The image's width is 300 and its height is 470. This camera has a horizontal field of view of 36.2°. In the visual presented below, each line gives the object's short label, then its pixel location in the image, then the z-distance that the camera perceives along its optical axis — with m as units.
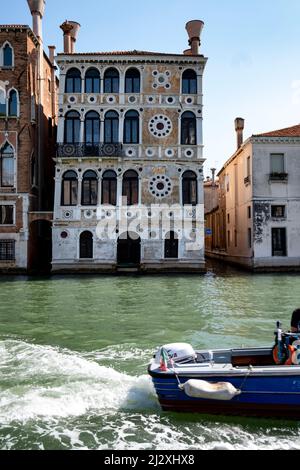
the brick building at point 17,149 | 23.02
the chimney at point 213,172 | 42.33
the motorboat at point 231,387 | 5.59
